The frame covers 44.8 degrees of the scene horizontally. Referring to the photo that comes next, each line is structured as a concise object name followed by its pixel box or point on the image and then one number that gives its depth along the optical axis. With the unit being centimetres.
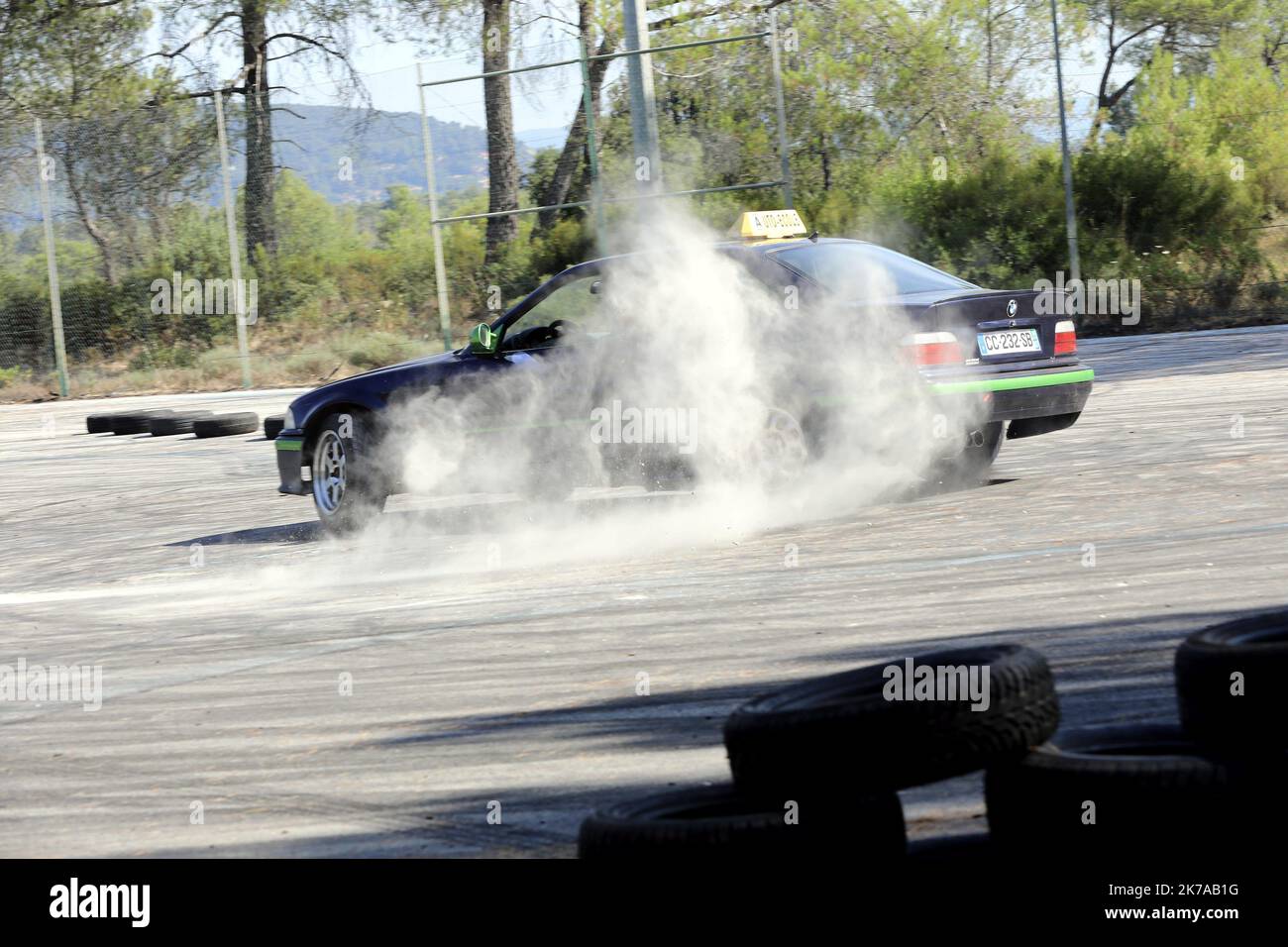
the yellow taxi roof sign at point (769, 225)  1010
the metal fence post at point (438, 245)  2520
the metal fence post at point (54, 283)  2845
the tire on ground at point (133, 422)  2050
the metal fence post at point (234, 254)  2830
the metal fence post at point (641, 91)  1955
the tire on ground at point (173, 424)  1958
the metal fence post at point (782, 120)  2378
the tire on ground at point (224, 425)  1884
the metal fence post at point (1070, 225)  2559
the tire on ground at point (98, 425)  2123
